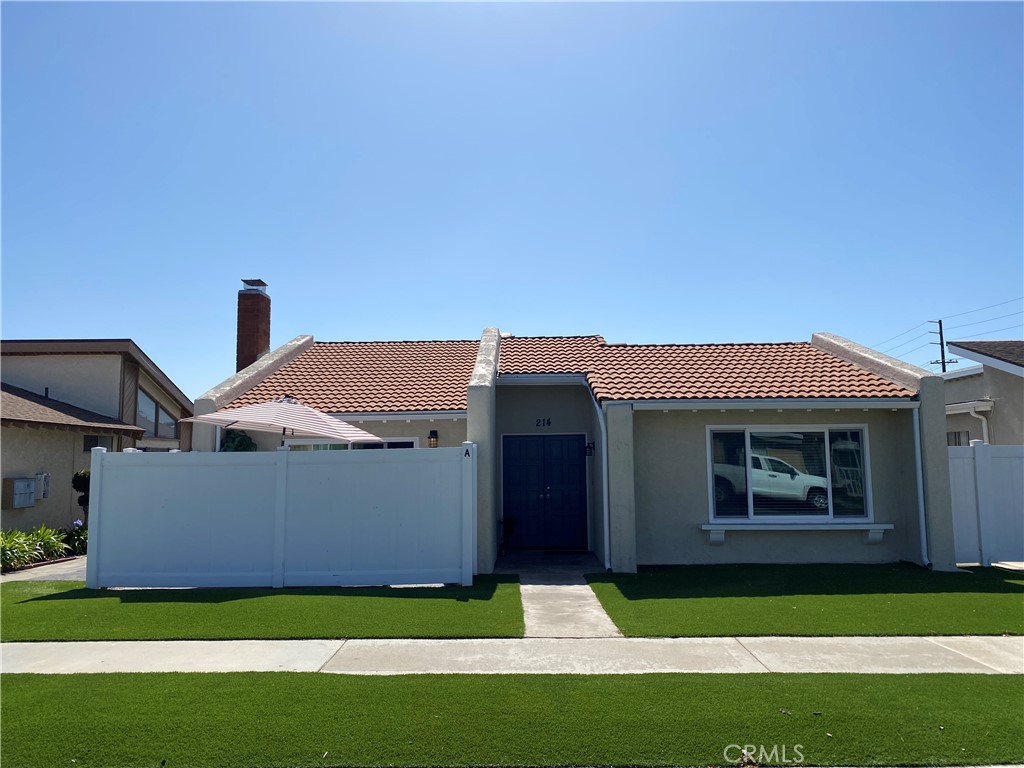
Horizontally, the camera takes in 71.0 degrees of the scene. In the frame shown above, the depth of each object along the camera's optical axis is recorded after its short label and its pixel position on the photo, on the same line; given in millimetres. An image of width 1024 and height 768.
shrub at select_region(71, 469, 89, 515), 16016
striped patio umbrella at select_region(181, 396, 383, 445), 10211
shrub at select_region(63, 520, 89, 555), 15188
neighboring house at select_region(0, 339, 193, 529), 14883
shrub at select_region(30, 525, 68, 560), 13945
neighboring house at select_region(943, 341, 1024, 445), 15625
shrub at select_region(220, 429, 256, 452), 13102
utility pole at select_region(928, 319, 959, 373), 47844
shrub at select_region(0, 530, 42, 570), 12573
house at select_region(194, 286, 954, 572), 11367
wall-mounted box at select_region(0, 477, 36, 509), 14258
